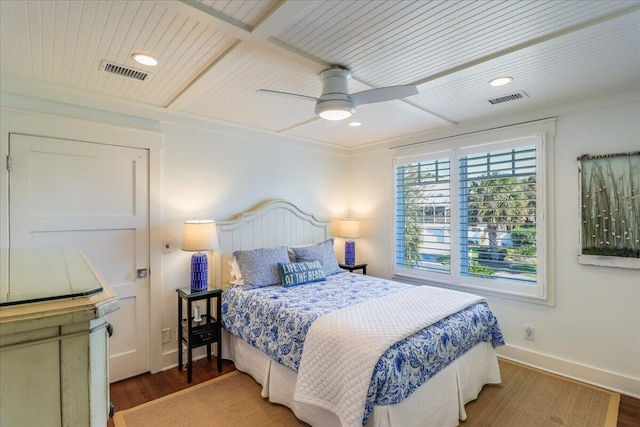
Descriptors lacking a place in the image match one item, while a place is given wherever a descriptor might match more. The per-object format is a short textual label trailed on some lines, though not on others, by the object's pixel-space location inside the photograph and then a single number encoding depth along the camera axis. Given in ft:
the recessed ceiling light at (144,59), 6.62
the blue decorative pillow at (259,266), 10.28
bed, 5.91
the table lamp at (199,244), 9.64
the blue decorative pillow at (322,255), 12.00
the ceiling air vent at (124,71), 7.07
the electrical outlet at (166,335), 10.15
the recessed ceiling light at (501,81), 7.86
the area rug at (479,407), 7.45
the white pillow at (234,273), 10.49
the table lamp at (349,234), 14.48
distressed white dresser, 1.92
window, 10.23
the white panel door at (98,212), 8.02
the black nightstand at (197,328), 9.30
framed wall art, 8.46
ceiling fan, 6.95
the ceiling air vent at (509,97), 8.95
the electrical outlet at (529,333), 10.22
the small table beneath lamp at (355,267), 13.87
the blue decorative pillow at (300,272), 10.37
